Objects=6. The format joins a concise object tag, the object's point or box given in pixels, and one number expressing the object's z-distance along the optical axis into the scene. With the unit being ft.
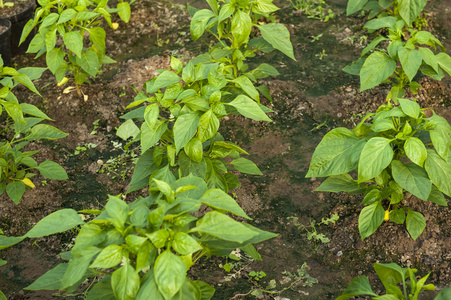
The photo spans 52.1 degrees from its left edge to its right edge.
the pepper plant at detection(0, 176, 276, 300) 5.57
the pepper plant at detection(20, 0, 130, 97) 12.51
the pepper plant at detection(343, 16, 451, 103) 10.88
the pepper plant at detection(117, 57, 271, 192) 8.25
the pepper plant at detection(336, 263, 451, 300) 6.70
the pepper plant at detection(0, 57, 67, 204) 10.53
